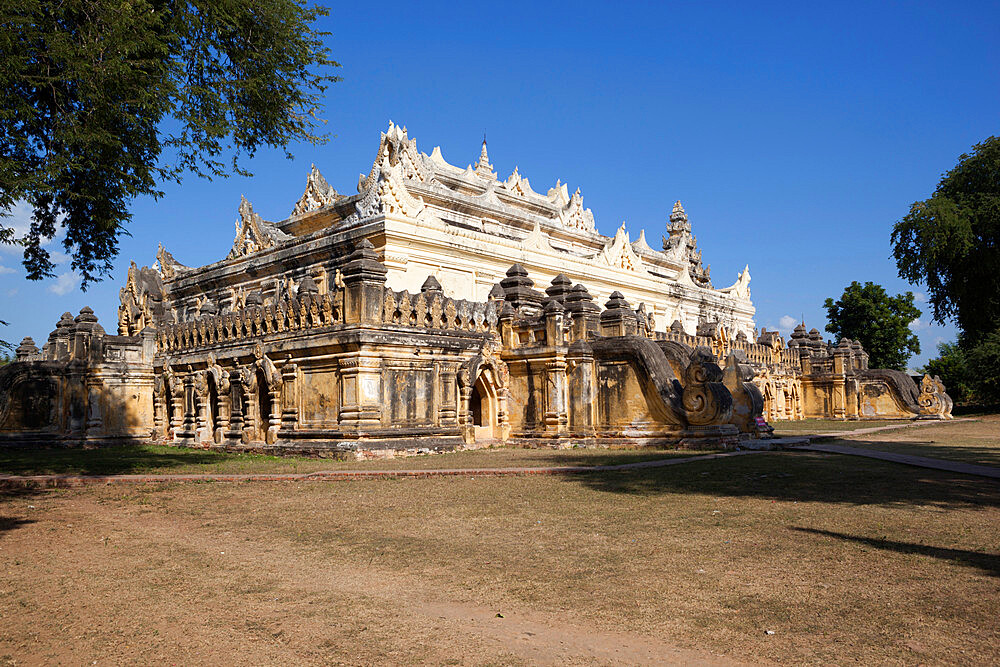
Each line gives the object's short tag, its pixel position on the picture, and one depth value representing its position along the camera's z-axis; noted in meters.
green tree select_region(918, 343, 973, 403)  46.98
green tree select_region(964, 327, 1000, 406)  38.19
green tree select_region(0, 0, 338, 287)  10.66
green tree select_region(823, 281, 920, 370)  54.62
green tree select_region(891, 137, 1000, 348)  28.75
